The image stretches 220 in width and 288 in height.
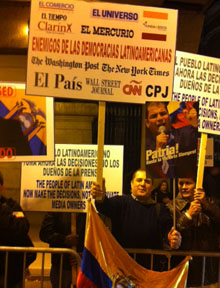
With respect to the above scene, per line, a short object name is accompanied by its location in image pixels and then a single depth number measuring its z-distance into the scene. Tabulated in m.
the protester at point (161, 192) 8.54
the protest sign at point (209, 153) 8.18
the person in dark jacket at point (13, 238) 6.05
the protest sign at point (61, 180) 6.87
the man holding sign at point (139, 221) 6.34
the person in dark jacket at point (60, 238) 6.82
